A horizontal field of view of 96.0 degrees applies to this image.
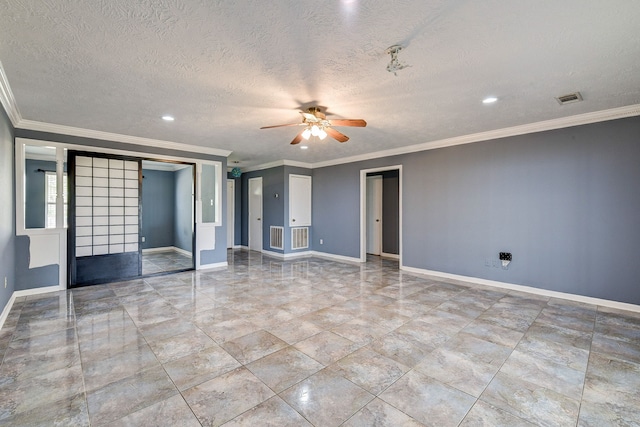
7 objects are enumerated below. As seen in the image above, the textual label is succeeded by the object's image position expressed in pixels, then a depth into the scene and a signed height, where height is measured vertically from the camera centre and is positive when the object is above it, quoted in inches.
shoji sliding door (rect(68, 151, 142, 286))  185.3 -1.2
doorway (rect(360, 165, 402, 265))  307.1 +1.4
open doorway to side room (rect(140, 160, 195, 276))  313.1 +5.9
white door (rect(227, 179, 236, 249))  358.3 +4.2
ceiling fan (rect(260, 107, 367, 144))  135.5 +45.0
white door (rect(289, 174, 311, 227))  299.6 +16.4
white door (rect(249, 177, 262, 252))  332.2 +2.1
